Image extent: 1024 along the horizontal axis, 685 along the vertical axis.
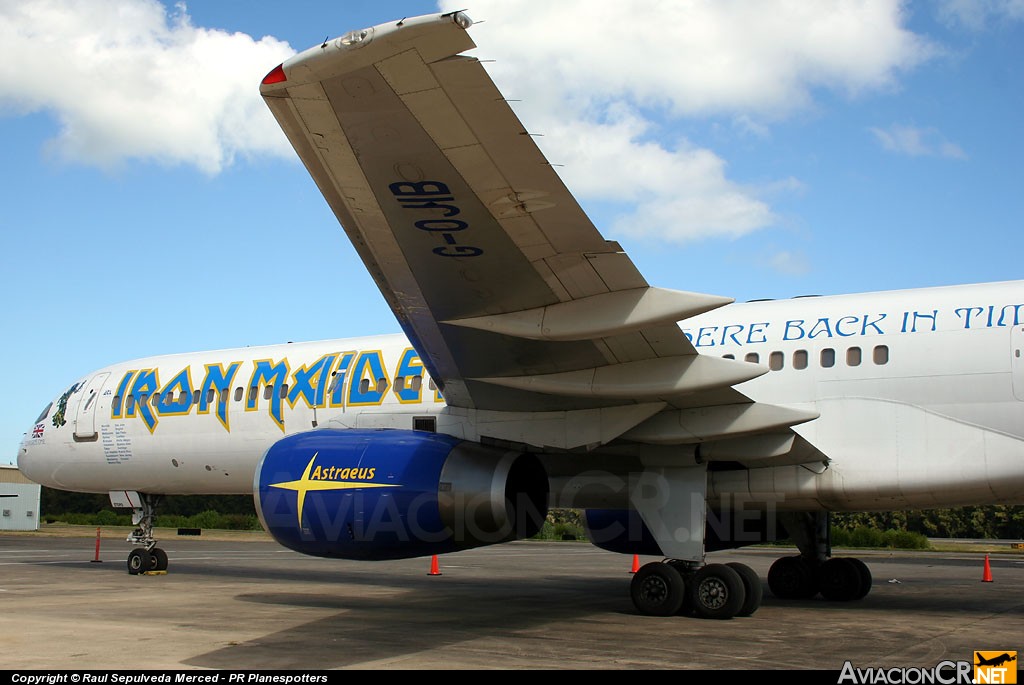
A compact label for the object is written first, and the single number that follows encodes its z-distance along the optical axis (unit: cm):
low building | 4853
